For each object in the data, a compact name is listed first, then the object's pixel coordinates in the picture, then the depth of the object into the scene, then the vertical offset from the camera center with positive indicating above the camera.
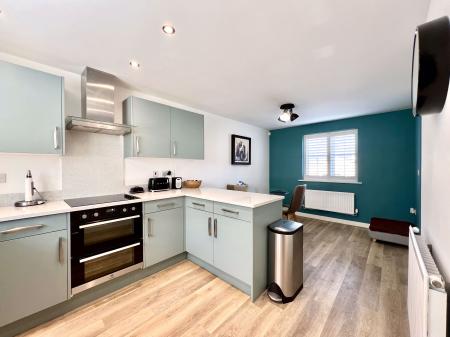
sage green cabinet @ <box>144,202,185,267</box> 2.15 -0.84
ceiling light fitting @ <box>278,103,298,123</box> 3.03 +0.90
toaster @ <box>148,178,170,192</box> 2.68 -0.25
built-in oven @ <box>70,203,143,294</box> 1.70 -0.77
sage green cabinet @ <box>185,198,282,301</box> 1.79 -0.80
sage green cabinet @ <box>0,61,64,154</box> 1.55 +0.51
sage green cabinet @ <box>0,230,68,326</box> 1.39 -0.86
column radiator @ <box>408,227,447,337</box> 0.79 -0.61
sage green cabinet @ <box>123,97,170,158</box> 2.37 +0.53
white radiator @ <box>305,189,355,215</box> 3.96 -0.77
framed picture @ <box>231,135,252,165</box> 4.23 +0.41
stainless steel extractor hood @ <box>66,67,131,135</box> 2.03 +0.74
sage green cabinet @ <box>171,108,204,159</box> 2.75 +0.52
